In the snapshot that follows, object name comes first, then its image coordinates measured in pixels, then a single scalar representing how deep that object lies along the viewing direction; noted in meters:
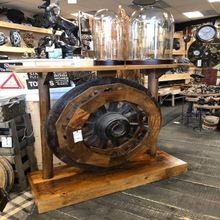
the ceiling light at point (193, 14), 7.06
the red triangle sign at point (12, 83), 2.74
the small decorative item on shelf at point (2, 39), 5.14
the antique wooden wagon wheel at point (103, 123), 2.21
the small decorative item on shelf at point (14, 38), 5.50
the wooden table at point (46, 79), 2.05
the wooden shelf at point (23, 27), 5.35
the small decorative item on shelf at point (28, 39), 5.91
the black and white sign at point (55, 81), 2.73
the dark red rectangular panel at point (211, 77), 6.89
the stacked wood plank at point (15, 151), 2.38
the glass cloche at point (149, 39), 2.66
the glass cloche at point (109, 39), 2.54
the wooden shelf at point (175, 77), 7.22
